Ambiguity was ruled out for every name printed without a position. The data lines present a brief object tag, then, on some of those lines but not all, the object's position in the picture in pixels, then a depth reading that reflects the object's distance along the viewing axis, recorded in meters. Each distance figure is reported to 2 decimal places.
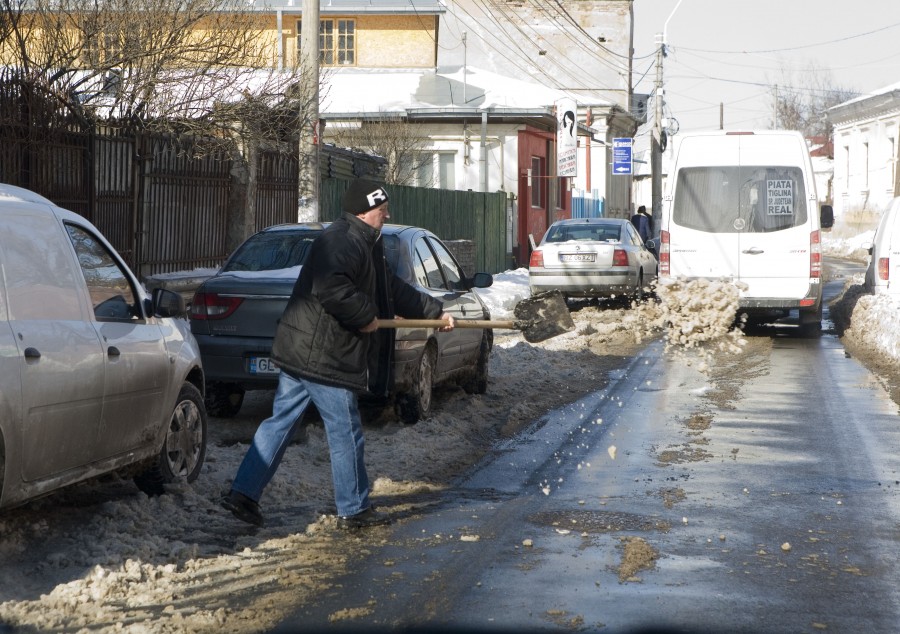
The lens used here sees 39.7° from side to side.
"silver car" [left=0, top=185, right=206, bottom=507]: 5.48
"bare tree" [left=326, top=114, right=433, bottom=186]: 34.56
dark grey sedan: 9.65
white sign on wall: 31.25
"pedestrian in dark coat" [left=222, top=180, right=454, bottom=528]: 6.54
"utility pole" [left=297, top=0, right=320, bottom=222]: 14.79
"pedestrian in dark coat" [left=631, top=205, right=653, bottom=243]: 32.91
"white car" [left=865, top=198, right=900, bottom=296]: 17.16
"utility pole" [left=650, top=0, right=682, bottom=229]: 41.19
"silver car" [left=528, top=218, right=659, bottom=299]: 21.78
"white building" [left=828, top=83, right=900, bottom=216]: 52.19
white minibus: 17.38
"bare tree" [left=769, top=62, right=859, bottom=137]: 100.04
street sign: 39.00
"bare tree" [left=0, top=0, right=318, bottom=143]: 15.24
